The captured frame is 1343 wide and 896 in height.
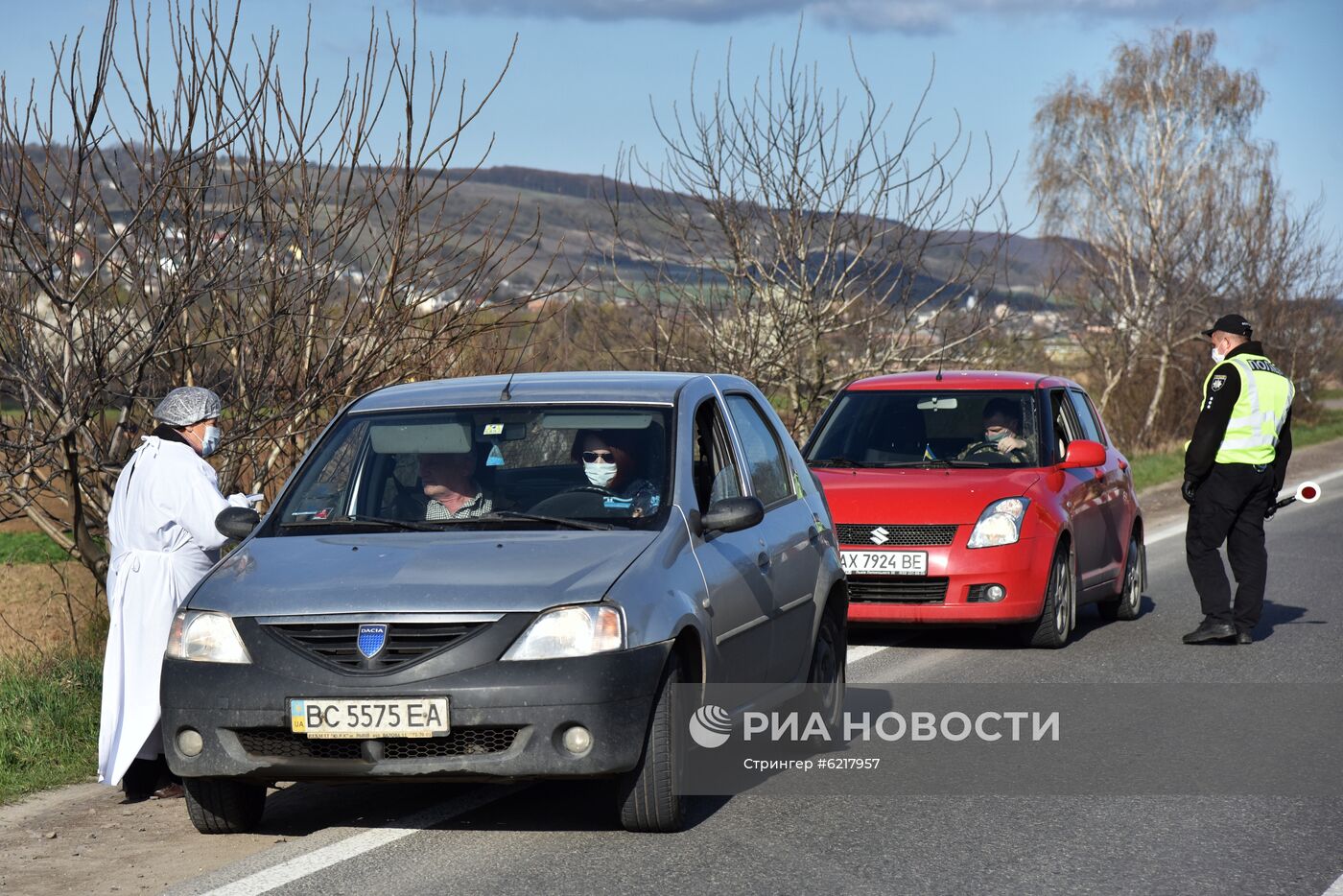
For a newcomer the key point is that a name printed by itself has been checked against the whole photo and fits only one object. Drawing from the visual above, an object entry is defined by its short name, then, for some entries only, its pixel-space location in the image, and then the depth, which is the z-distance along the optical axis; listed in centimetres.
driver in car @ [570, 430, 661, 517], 1282
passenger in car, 1296
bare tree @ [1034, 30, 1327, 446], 7837
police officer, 2134
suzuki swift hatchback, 2053
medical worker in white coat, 1334
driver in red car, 2258
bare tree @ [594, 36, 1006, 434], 3587
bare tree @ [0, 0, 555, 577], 1734
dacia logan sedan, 1098
